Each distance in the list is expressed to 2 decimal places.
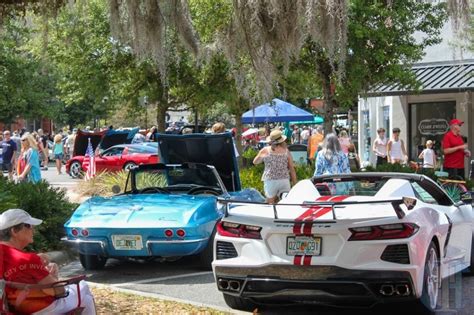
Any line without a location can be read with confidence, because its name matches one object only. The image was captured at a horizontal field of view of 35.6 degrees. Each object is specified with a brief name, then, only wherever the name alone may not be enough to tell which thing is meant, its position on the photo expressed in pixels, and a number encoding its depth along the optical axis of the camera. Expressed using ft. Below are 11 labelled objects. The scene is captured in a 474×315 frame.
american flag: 63.80
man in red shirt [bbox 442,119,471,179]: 47.75
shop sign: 82.79
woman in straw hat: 37.65
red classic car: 81.05
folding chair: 14.48
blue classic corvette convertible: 27.20
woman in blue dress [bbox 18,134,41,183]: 51.52
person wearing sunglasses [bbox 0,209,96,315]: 14.58
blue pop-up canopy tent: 79.10
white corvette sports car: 19.62
